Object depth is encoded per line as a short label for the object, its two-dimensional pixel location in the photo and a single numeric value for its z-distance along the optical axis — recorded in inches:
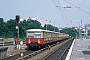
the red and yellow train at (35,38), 1315.6
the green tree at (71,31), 6972.0
